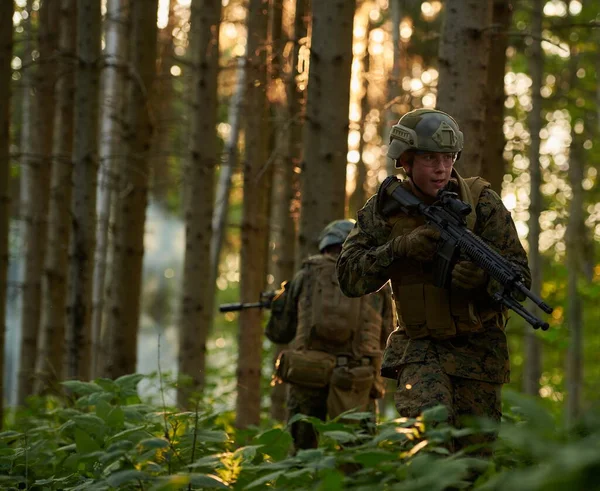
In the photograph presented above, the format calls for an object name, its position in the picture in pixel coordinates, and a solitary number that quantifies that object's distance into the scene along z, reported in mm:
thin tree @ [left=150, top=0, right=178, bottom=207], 12898
